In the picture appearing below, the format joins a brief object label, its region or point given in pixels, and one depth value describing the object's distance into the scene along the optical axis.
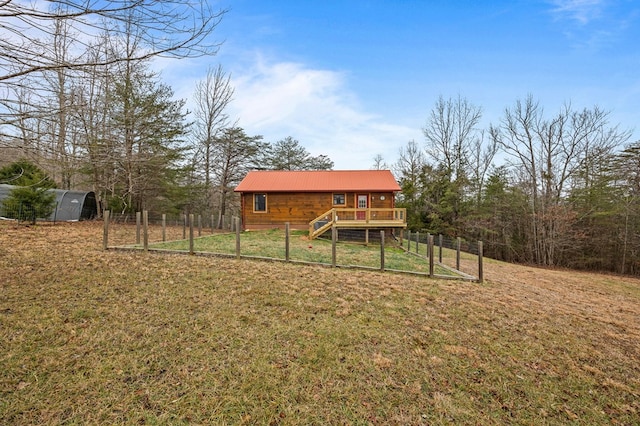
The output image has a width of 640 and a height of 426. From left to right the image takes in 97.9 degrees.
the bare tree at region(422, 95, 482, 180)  23.52
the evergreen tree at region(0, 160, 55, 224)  10.95
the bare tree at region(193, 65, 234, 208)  22.78
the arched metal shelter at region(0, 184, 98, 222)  14.02
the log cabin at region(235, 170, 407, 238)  16.98
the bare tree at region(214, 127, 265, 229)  23.22
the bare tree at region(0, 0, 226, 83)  2.62
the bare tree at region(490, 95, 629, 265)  17.64
